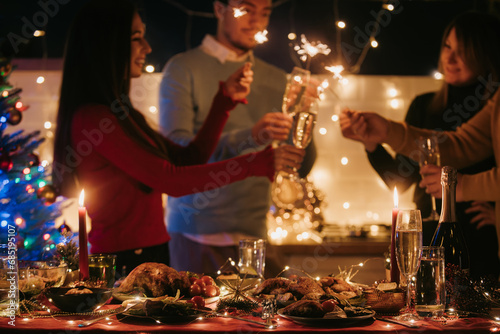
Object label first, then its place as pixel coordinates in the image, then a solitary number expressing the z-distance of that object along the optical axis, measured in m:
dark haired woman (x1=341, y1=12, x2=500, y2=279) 2.65
